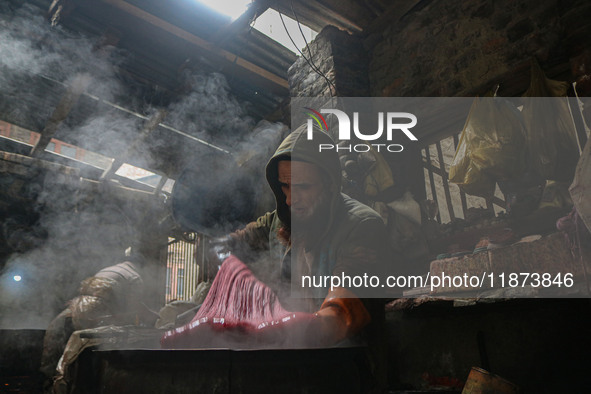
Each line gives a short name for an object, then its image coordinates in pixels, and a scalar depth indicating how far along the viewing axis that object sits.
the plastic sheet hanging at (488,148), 2.77
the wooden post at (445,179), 3.65
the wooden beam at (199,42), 4.29
